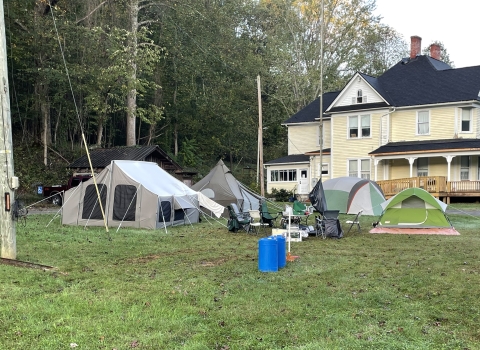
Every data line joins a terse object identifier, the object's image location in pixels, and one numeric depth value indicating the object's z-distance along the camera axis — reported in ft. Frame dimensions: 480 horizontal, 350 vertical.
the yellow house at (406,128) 80.33
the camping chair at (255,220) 45.52
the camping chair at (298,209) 51.96
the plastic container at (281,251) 26.61
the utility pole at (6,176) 27.20
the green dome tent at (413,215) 45.21
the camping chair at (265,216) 46.43
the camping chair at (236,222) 45.70
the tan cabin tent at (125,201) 47.21
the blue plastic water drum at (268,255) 25.43
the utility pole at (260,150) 70.28
